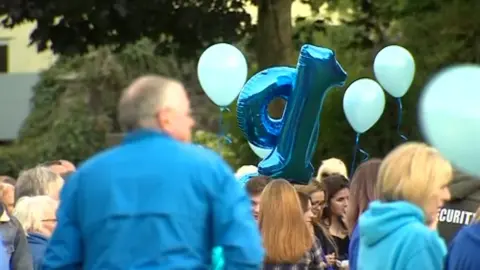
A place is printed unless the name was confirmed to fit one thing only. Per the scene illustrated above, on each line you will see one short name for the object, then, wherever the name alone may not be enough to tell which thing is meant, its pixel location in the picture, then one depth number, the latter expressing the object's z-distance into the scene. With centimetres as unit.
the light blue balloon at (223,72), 1630
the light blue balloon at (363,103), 1731
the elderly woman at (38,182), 1288
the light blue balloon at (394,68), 1777
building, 5328
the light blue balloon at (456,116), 857
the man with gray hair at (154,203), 732
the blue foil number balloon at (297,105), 1496
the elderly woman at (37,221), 1191
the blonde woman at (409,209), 818
